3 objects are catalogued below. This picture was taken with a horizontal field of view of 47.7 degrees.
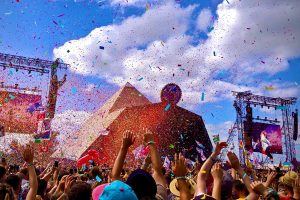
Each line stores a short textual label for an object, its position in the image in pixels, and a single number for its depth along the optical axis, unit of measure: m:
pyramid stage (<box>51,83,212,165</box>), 26.69
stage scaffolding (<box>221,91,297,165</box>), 31.34
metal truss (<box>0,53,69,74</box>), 25.11
